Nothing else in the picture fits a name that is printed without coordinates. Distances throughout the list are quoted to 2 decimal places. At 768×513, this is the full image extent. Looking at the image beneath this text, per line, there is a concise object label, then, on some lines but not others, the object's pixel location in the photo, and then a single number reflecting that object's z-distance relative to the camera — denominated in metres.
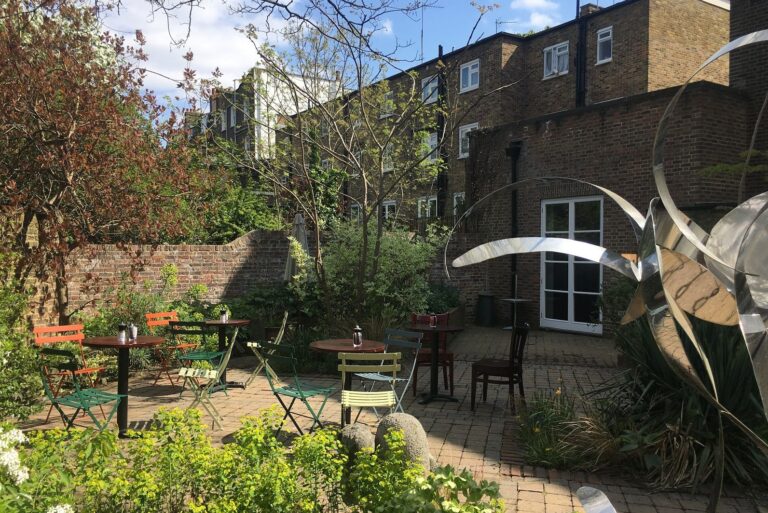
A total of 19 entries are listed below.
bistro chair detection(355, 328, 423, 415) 6.27
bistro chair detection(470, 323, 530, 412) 6.57
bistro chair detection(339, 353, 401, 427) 5.17
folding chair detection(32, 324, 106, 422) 6.17
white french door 12.33
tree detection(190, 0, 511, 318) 9.23
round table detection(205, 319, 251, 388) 7.71
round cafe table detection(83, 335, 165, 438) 5.55
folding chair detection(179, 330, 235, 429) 5.72
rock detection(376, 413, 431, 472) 4.24
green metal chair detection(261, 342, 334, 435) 5.33
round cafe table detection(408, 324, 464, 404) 7.10
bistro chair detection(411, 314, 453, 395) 7.60
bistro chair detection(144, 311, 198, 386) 8.16
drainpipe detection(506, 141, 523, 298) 13.75
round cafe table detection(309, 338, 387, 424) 5.69
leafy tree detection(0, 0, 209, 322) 7.59
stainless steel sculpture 2.08
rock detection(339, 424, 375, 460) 4.19
